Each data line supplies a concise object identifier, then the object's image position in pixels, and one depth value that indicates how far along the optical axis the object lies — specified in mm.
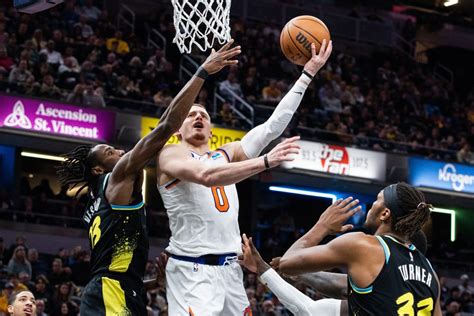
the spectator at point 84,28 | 21297
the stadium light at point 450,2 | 29750
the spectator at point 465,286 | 20070
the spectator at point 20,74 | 18453
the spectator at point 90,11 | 22516
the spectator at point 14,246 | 16019
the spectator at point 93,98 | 18912
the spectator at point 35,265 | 16016
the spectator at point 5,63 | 18688
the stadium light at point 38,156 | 22366
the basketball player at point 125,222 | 6684
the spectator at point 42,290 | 14336
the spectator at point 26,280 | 14315
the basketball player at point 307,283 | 6285
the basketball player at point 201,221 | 6719
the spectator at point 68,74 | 19297
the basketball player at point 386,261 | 5551
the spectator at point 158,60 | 21750
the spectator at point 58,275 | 15320
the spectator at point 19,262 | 15297
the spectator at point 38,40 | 19656
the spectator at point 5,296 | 13539
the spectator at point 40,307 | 13284
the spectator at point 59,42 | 20281
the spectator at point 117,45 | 21469
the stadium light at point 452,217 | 27439
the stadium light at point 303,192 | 24562
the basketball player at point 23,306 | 8375
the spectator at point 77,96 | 18703
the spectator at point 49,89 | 18484
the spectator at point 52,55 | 19438
